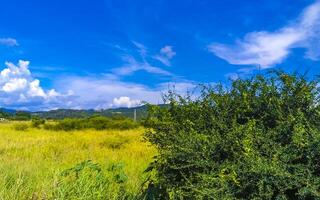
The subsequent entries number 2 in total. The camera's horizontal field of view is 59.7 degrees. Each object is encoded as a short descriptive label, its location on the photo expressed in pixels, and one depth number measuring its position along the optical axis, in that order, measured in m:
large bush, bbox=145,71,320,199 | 2.87
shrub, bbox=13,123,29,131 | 19.39
